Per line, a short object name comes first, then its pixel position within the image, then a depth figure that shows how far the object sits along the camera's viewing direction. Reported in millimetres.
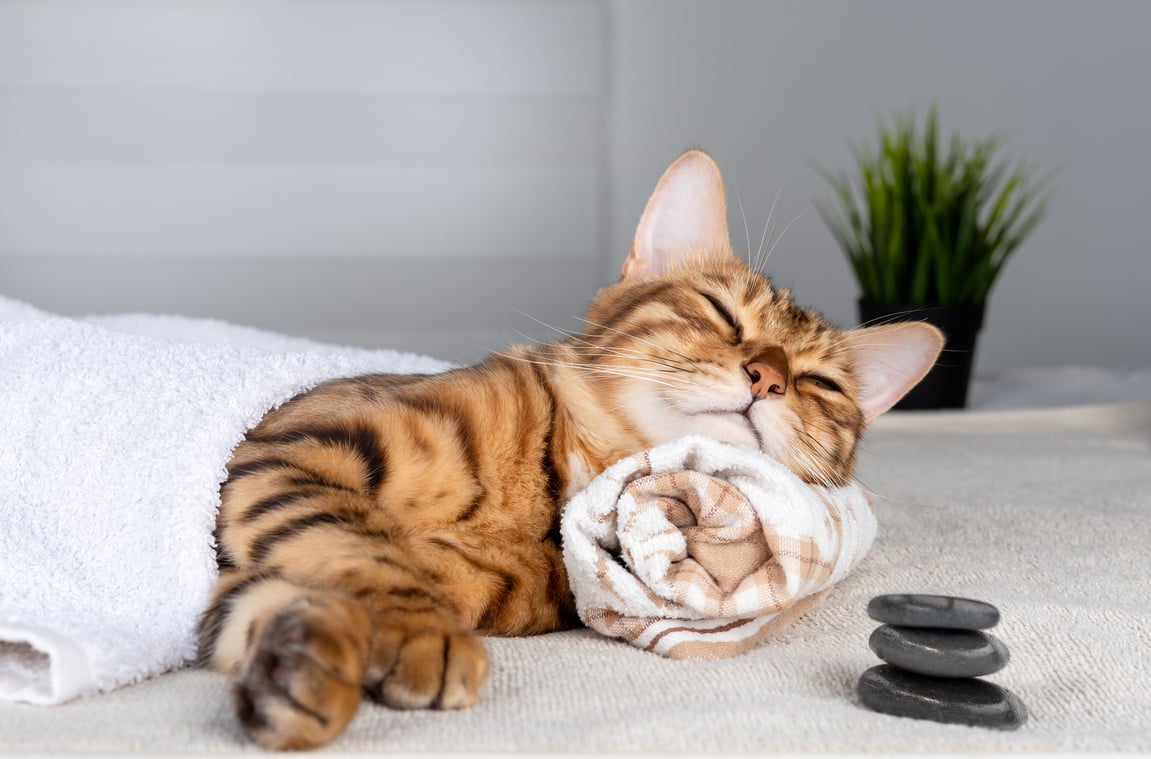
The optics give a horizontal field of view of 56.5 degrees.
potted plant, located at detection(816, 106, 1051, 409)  3234
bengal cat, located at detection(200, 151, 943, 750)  870
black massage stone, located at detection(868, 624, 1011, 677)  903
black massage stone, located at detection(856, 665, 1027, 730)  898
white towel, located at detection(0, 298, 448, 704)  954
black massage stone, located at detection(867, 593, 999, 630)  870
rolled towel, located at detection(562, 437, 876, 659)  1037
